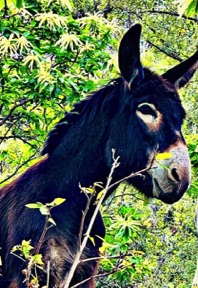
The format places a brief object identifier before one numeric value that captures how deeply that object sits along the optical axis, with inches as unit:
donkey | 151.1
